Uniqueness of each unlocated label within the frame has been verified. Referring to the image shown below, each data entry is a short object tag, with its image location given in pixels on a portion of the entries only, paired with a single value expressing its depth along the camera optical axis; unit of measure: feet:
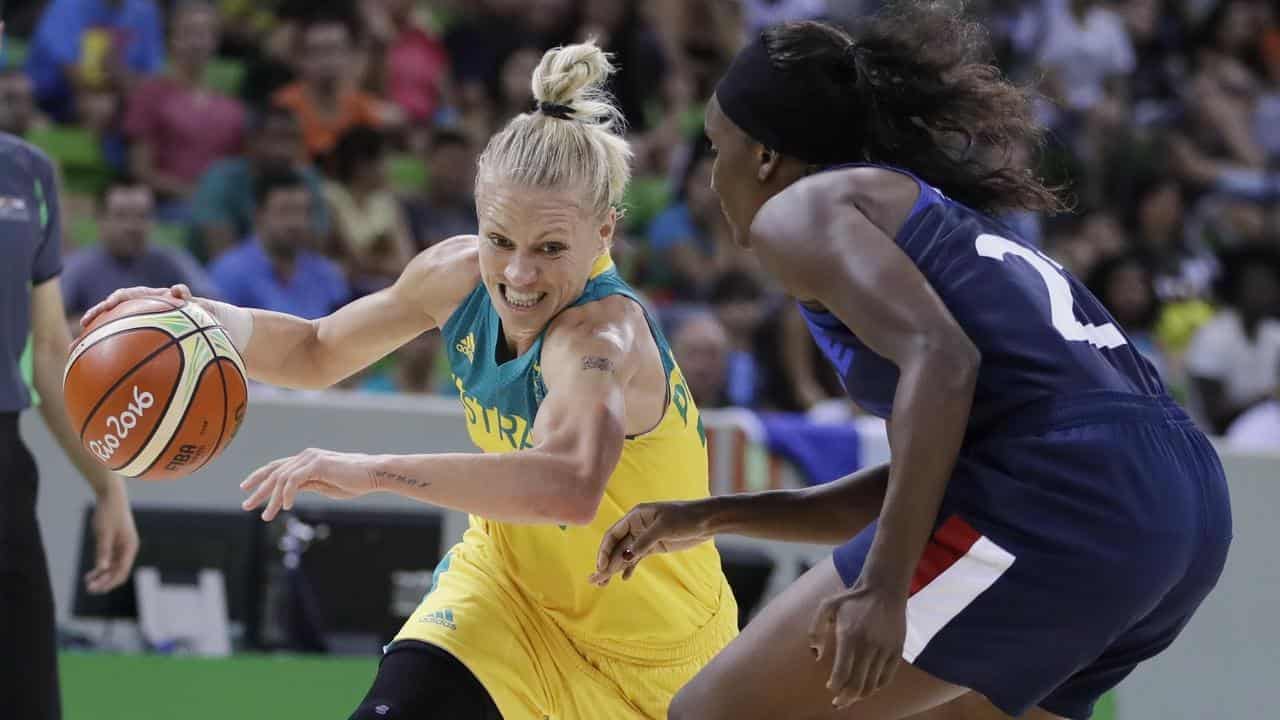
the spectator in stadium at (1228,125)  72.95
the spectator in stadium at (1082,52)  73.92
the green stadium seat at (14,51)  60.90
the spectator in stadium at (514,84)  61.87
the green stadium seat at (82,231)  54.44
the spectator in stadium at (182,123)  55.62
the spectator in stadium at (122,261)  46.16
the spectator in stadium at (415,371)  47.65
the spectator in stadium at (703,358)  47.55
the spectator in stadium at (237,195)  53.11
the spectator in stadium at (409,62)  62.64
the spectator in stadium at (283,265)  49.19
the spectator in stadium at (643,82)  64.95
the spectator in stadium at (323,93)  56.54
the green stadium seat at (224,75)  60.70
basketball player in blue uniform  15.98
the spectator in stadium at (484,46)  64.08
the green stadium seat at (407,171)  62.28
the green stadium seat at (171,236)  54.02
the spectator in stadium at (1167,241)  66.13
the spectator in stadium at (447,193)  56.24
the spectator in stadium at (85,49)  56.65
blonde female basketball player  21.31
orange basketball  21.07
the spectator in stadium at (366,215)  54.13
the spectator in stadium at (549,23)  64.64
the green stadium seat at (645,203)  63.16
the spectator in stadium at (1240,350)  57.57
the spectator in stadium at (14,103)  49.06
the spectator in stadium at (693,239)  57.52
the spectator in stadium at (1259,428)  52.95
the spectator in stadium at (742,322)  53.52
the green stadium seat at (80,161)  56.80
